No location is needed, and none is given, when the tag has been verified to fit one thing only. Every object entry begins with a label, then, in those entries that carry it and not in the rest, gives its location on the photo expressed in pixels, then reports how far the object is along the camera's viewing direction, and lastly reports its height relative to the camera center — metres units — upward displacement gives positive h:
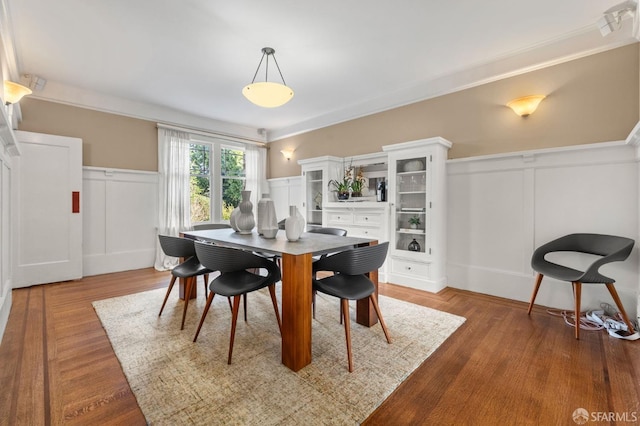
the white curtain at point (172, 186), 4.63 +0.44
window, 5.25 +0.62
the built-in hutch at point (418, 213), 3.41 -0.01
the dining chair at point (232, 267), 1.89 -0.39
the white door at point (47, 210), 3.48 +0.03
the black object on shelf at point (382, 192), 4.05 +0.30
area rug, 1.44 -1.01
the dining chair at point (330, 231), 3.05 -0.21
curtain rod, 4.69 +1.48
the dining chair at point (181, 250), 2.44 -0.34
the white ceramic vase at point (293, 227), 2.31 -0.12
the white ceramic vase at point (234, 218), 2.85 -0.06
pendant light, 2.54 +1.12
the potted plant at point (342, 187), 4.44 +0.42
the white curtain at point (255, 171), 5.87 +0.89
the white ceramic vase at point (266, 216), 2.53 -0.03
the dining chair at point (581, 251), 2.21 -0.39
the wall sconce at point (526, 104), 2.91 +1.15
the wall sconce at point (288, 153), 5.70 +1.22
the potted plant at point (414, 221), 3.62 -0.12
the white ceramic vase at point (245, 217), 2.81 -0.05
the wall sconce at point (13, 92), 2.79 +1.23
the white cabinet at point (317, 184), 4.63 +0.49
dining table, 1.77 -0.56
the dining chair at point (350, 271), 1.82 -0.40
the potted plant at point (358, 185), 4.41 +0.44
